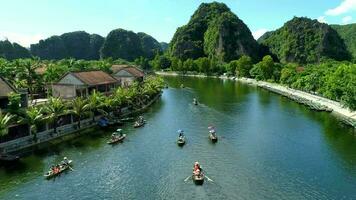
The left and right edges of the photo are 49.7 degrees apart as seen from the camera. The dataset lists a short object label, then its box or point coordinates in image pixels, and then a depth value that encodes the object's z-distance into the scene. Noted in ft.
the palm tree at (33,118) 216.13
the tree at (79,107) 253.24
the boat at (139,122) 285.19
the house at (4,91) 222.89
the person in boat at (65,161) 189.10
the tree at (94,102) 270.05
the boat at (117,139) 236.02
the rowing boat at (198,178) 170.61
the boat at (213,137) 245.65
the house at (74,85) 311.68
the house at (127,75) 470.35
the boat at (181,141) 235.73
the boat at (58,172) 176.96
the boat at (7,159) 190.19
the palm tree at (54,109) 233.86
